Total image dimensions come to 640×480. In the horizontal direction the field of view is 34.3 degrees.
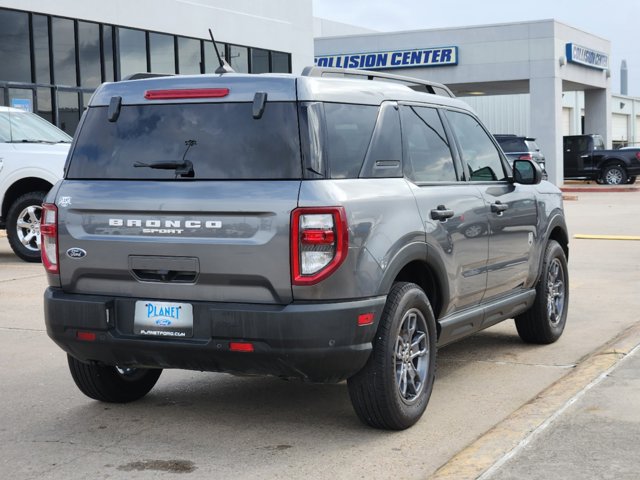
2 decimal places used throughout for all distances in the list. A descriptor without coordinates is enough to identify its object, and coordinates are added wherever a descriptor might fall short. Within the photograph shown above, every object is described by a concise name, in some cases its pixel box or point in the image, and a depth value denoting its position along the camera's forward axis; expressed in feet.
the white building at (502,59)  130.41
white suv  44.34
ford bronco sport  16.63
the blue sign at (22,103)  70.59
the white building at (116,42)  71.26
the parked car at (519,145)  102.68
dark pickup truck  122.72
